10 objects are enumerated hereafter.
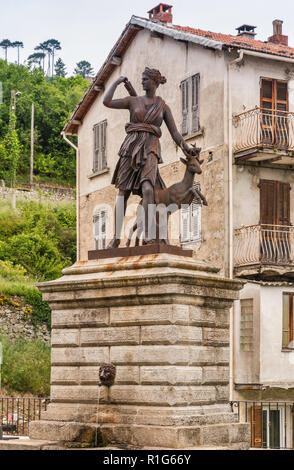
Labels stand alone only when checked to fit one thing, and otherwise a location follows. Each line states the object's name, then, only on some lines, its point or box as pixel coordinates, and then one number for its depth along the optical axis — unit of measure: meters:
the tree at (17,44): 114.38
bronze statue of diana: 14.82
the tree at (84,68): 109.68
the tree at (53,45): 114.96
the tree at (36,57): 115.62
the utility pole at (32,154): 55.39
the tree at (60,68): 99.64
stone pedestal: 13.51
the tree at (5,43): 114.81
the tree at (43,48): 115.91
